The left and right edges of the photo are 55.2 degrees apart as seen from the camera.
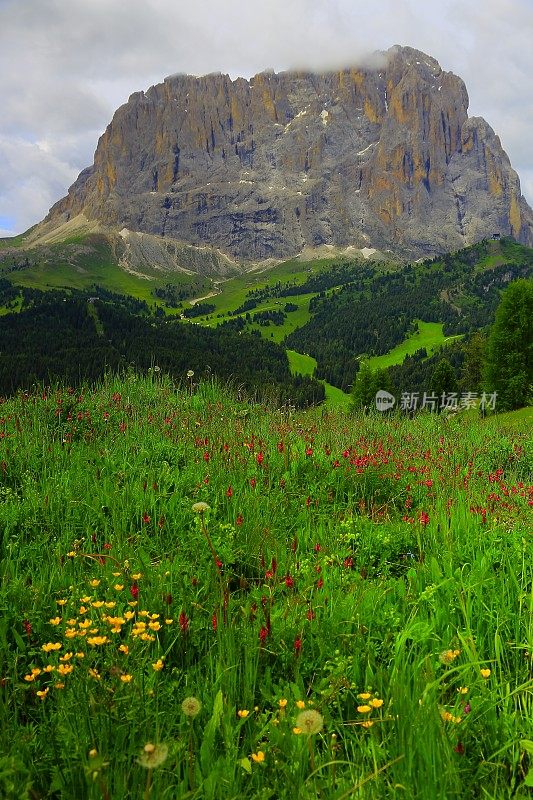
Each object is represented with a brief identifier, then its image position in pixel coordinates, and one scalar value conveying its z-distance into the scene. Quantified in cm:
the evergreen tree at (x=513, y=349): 4606
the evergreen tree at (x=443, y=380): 7656
